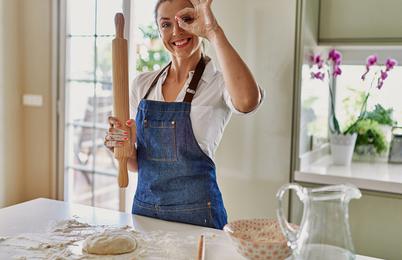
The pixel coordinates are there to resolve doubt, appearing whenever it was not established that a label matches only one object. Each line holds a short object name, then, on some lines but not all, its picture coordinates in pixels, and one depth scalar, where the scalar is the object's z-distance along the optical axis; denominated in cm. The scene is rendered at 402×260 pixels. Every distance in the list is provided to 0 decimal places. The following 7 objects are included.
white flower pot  232
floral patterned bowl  104
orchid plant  230
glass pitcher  94
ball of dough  113
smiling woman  147
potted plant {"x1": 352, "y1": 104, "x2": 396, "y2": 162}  244
